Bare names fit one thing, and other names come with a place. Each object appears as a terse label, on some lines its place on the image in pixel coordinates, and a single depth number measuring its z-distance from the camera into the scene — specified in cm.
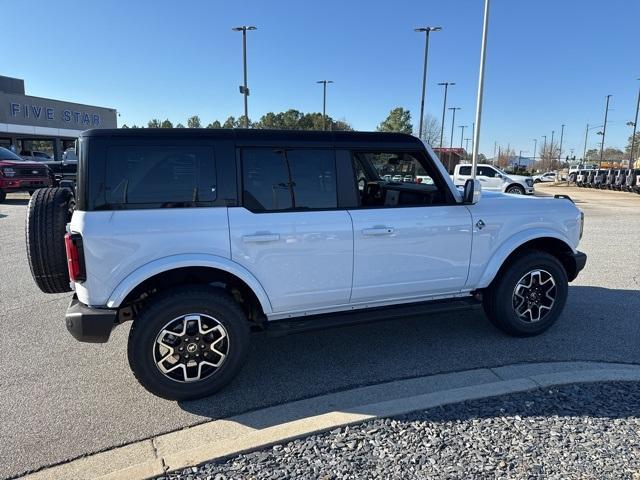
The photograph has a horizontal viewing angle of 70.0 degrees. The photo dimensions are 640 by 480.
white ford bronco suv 307
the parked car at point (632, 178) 2969
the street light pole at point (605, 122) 5131
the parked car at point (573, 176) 4257
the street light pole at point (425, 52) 2980
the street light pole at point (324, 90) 4072
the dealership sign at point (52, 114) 3665
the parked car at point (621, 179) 3100
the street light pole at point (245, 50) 2612
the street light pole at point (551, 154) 8831
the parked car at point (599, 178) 3406
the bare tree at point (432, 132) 5742
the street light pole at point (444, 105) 4390
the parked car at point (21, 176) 1546
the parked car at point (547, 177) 6030
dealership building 3584
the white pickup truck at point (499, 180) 2242
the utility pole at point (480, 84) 1958
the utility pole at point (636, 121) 3993
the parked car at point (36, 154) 3050
